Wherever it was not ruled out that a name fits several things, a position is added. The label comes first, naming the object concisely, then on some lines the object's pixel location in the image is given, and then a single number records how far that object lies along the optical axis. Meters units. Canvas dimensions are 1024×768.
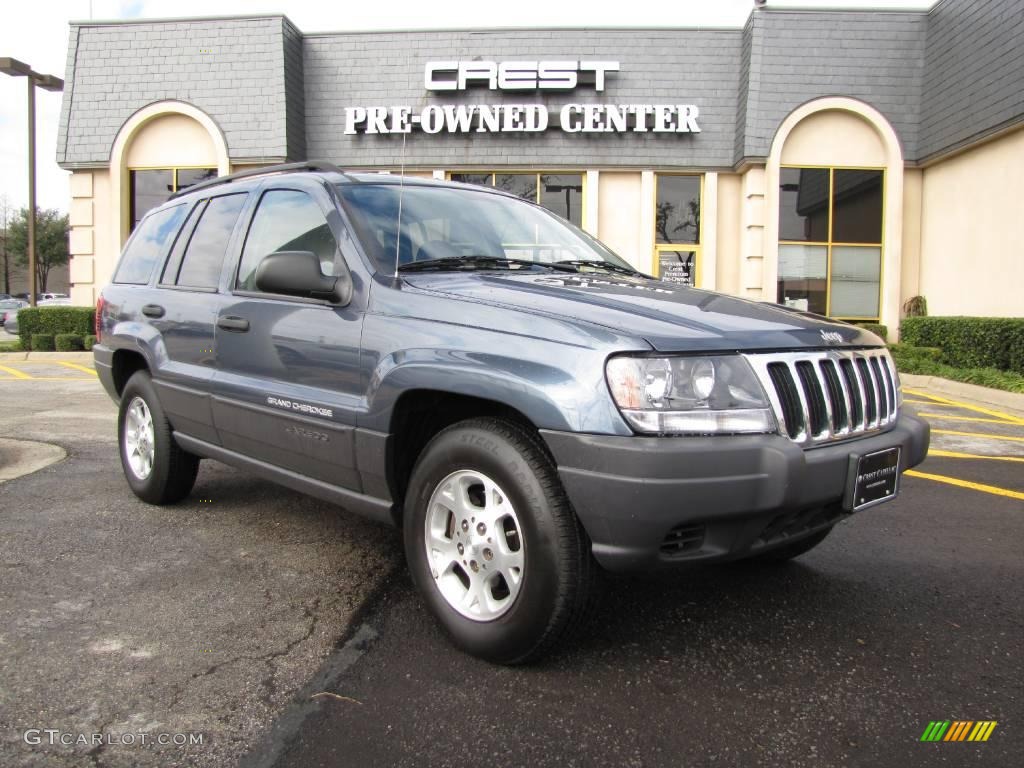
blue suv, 2.28
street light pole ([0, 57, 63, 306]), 17.52
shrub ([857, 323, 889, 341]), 14.84
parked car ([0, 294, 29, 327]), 32.09
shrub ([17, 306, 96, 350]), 16.66
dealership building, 15.17
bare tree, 54.33
